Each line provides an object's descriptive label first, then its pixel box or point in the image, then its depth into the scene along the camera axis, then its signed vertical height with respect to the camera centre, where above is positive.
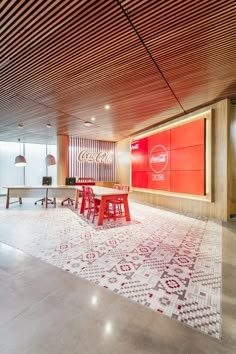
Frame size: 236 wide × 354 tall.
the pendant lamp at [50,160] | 9.03 +0.67
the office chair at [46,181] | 9.44 -0.32
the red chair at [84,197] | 6.68 -0.81
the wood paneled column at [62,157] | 10.11 +0.90
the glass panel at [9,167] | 11.91 +0.47
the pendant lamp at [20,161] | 8.70 +0.60
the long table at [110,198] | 5.34 -0.67
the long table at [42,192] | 7.74 -0.69
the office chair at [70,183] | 9.07 -0.40
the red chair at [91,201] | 6.17 -0.89
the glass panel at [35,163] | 12.66 +0.74
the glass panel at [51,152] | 13.13 +1.46
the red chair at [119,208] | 5.94 -1.09
